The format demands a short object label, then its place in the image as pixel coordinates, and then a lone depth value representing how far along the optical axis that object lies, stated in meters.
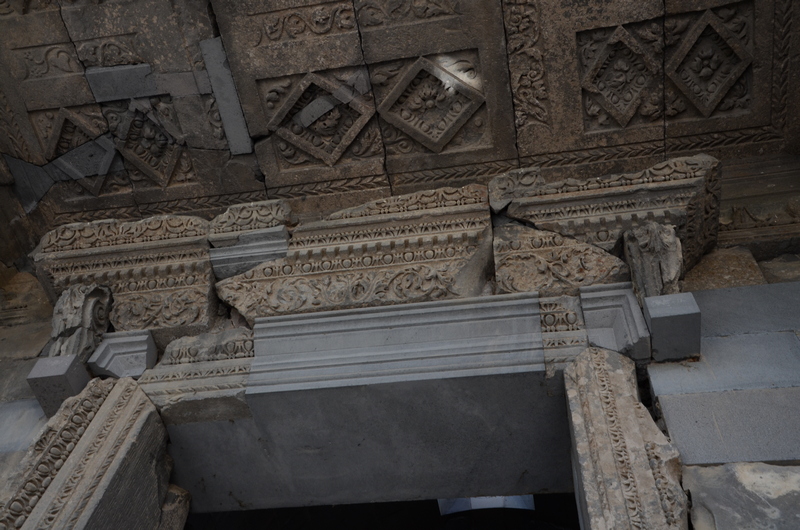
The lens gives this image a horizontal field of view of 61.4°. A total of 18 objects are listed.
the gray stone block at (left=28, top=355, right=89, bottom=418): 3.09
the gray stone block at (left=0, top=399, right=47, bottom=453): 3.08
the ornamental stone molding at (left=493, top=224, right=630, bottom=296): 3.08
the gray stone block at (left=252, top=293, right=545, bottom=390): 2.92
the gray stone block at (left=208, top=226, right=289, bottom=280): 3.52
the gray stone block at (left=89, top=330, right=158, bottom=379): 3.27
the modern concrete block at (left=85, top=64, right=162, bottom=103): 4.05
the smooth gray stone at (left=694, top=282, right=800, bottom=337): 2.84
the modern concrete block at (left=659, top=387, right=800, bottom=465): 2.26
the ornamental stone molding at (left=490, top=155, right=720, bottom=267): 3.19
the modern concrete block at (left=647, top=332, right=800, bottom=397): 2.55
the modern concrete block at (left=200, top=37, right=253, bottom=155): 3.96
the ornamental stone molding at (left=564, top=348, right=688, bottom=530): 2.11
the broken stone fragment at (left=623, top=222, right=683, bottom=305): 2.83
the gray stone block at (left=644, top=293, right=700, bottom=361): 2.63
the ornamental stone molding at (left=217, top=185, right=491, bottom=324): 3.25
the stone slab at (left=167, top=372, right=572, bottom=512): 2.96
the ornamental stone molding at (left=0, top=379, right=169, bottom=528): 2.51
